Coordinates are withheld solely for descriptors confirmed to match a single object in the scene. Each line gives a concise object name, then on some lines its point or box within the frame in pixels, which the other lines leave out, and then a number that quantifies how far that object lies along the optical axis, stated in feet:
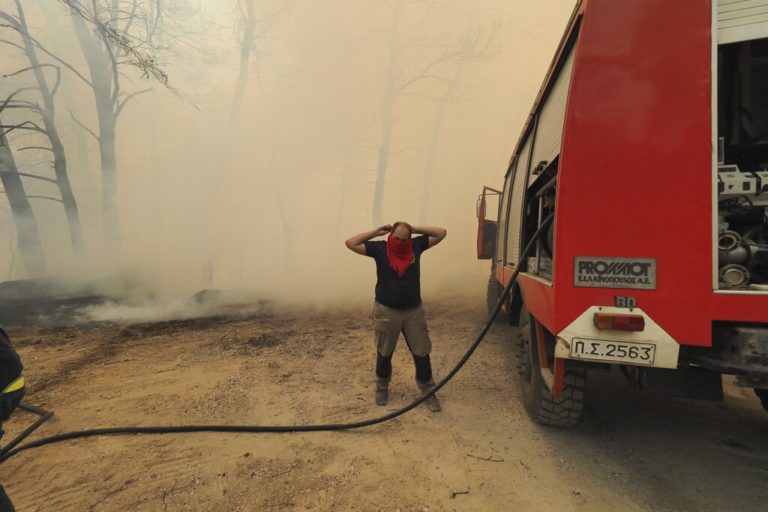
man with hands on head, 10.09
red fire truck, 5.41
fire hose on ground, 8.93
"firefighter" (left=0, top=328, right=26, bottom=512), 5.06
